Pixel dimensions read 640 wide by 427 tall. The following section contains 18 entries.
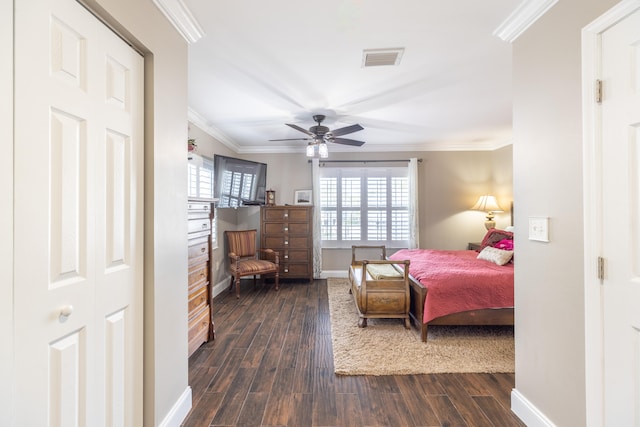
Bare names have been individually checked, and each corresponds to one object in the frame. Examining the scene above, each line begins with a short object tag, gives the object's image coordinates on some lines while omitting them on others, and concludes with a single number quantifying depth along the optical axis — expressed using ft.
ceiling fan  11.68
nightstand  16.35
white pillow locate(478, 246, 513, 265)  11.02
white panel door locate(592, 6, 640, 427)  3.75
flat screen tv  13.69
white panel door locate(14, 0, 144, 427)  2.96
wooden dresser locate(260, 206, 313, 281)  16.63
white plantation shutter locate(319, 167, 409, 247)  17.95
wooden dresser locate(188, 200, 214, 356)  7.98
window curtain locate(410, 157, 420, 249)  17.31
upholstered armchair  14.40
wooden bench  10.16
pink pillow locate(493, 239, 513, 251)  11.94
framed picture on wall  17.98
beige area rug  7.70
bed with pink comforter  9.19
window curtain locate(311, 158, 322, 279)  17.47
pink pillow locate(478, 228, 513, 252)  13.13
